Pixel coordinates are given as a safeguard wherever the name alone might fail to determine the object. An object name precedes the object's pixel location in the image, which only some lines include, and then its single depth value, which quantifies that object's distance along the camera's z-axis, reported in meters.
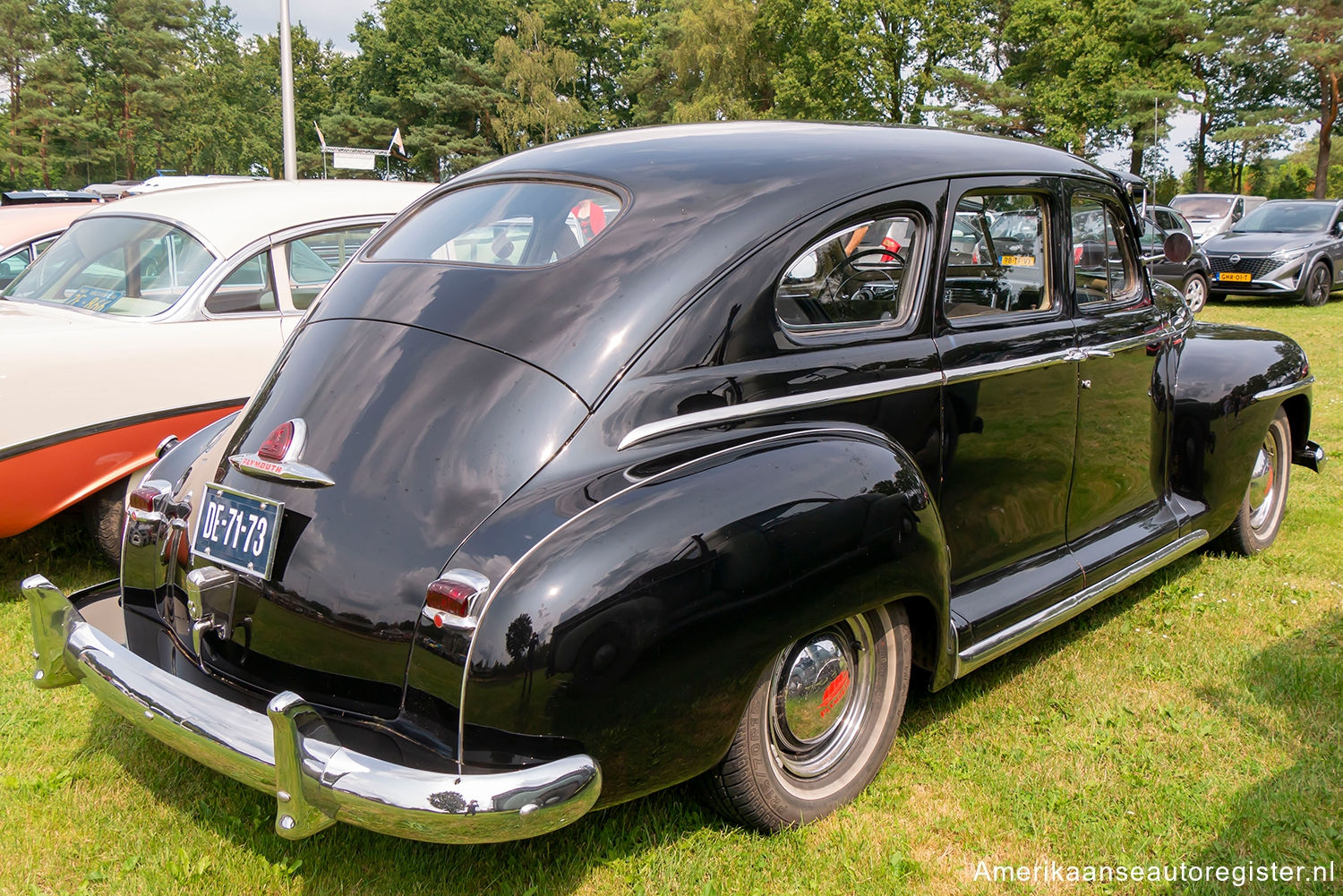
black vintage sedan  2.03
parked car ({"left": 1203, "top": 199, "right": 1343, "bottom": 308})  14.98
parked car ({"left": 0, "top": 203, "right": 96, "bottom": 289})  8.33
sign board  15.39
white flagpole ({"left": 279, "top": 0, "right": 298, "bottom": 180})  16.25
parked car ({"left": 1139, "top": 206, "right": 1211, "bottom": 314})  15.02
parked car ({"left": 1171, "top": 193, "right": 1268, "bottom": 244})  19.92
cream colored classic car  4.15
